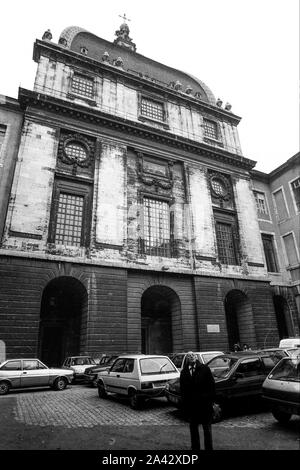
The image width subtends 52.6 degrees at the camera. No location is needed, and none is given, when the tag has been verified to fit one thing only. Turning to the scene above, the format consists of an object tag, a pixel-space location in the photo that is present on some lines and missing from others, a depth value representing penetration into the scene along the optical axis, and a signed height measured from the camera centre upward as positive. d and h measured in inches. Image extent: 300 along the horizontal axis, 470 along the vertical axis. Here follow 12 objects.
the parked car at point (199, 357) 464.3 -4.6
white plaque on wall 793.6 +62.1
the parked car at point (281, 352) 382.3 -0.7
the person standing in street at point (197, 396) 206.5 -27.8
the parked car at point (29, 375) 485.7 -24.7
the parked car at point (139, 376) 354.9 -23.8
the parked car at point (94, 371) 542.3 -22.8
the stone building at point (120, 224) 688.4 +337.0
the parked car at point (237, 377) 313.9 -24.4
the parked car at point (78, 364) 584.4 -10.9
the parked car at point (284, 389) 252.9 -30.8
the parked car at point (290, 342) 616.2 +16.3
